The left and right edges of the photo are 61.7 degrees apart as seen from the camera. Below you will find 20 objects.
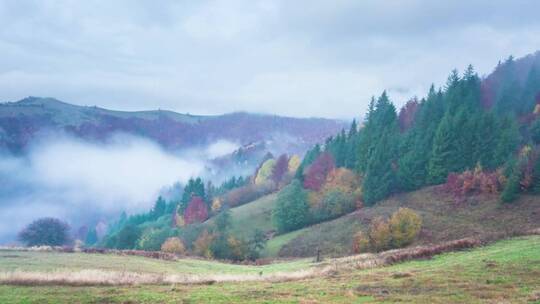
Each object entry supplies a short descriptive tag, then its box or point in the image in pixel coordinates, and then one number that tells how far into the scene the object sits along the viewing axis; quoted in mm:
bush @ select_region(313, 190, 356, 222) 96500
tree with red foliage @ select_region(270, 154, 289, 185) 172225
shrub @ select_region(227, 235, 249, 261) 77812
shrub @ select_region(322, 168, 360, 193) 106000
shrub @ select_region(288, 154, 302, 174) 178275
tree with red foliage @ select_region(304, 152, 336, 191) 120938
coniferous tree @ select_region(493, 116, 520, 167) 89188
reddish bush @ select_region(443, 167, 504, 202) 78125
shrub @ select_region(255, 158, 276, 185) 182550
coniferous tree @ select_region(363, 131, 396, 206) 96188
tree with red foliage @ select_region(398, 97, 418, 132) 131875
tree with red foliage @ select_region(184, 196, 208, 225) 140500
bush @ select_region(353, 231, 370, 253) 63688
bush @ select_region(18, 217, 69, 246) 102312
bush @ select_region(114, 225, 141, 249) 108375
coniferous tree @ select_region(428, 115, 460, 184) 92188
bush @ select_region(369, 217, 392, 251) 62156
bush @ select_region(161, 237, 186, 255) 91312
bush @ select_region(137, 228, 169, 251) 102694
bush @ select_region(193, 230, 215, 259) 85088
